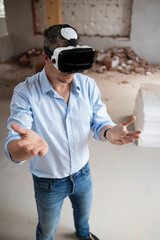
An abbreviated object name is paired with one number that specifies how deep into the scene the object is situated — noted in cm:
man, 107
